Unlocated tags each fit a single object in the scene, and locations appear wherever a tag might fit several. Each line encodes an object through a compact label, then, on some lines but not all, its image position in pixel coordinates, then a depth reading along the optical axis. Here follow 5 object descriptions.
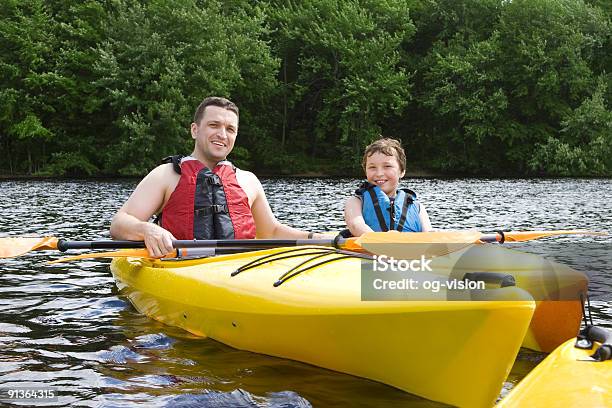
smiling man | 4.74
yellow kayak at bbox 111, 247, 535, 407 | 2.72
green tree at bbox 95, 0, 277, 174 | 26.38
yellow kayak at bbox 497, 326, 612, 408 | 2.35
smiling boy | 4.87
